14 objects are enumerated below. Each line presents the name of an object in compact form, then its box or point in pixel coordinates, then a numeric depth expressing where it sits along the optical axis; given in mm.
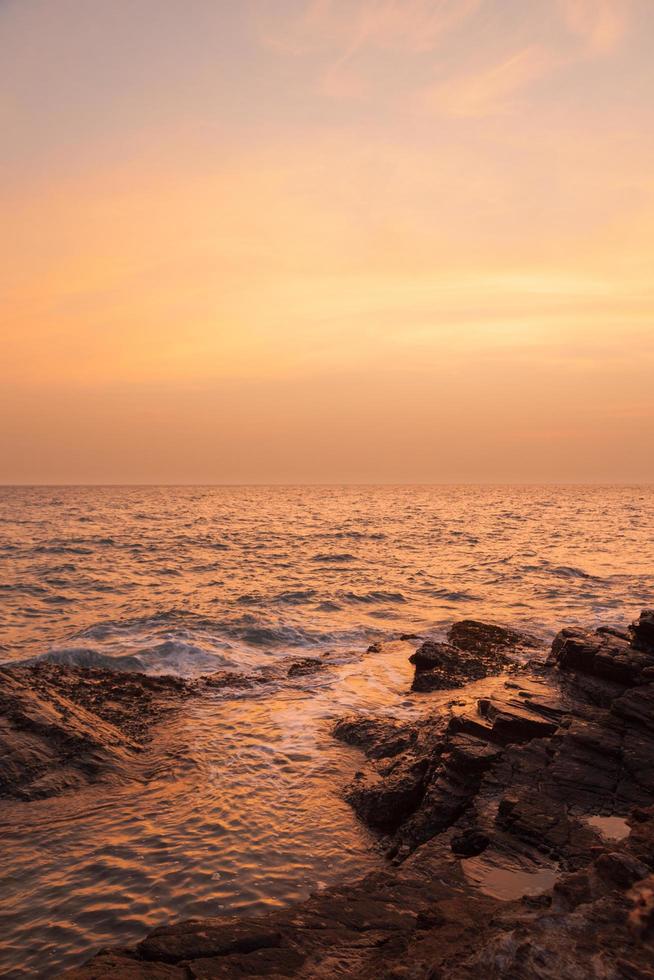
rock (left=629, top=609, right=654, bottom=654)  11875
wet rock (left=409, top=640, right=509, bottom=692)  15438
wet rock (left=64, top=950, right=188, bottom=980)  4984
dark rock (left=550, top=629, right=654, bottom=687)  11533
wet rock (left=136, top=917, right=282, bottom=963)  5379
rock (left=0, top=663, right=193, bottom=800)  9898
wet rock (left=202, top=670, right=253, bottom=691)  15992
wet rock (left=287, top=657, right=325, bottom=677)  17141
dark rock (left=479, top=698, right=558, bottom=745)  9906
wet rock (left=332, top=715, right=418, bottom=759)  11188
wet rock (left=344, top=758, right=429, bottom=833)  9047
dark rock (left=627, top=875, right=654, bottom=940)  4477
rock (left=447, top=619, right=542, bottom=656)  18500
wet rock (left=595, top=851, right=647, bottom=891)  5133
